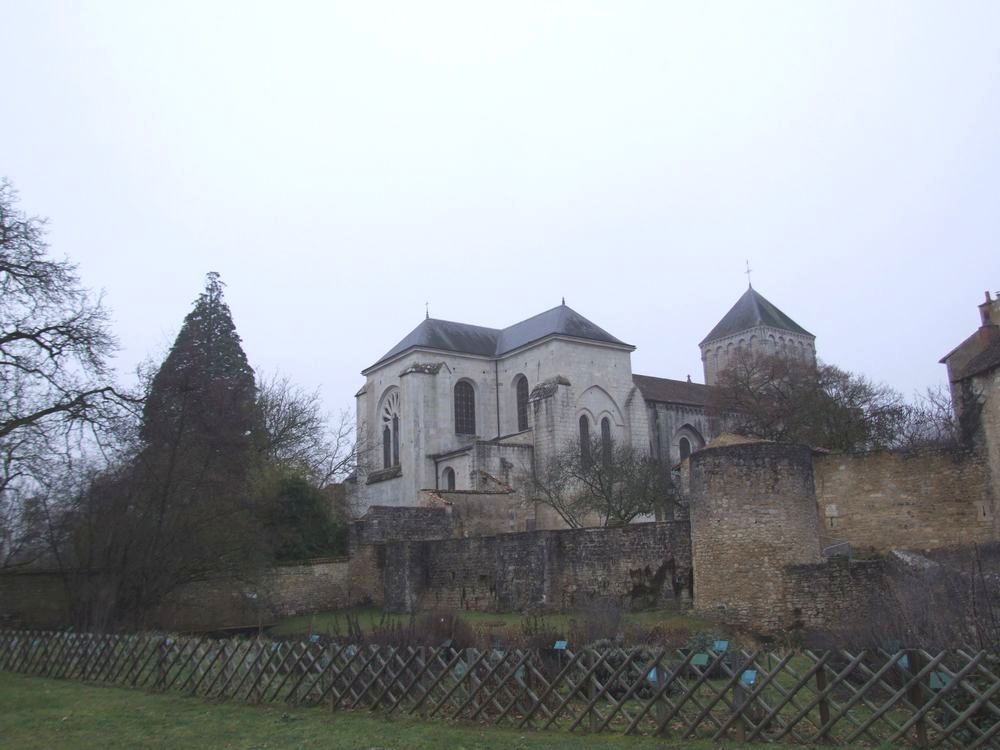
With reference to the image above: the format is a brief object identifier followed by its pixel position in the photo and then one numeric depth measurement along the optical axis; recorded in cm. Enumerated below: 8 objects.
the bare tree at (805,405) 3606
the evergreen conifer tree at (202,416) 2428
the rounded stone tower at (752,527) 1853
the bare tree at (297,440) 4194
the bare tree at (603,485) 3697
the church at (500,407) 4834
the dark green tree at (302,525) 3097
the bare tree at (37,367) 1980
